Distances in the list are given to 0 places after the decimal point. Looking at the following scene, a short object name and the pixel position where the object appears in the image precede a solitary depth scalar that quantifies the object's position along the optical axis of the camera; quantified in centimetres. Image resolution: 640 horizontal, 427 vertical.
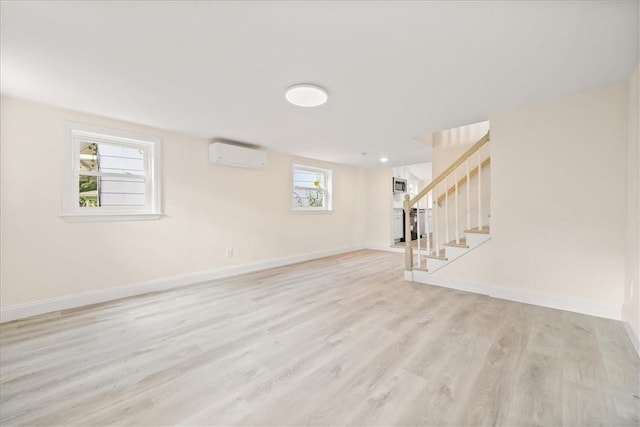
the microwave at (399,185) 682
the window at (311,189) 530
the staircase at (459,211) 317
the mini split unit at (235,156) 372
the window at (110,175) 279
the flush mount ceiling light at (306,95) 221
